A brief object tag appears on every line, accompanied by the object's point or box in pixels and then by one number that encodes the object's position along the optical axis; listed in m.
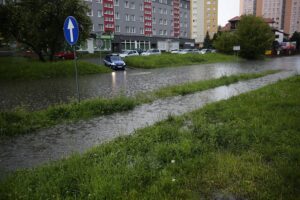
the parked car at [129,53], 47.81
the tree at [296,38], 109.46
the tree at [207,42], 104.53
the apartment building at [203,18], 121.75
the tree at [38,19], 24.66
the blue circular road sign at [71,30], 8.79
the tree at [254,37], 56.09
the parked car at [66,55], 41.00
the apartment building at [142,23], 64.19
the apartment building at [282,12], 149.12
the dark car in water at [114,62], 30.28
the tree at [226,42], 59.73
